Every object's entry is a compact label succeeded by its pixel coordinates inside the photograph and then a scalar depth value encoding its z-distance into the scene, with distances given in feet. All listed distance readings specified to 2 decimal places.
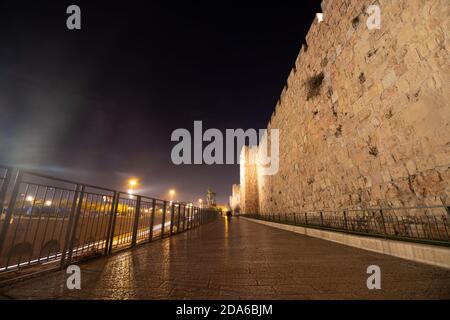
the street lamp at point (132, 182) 41.63
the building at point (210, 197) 235.40
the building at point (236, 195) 207.19
